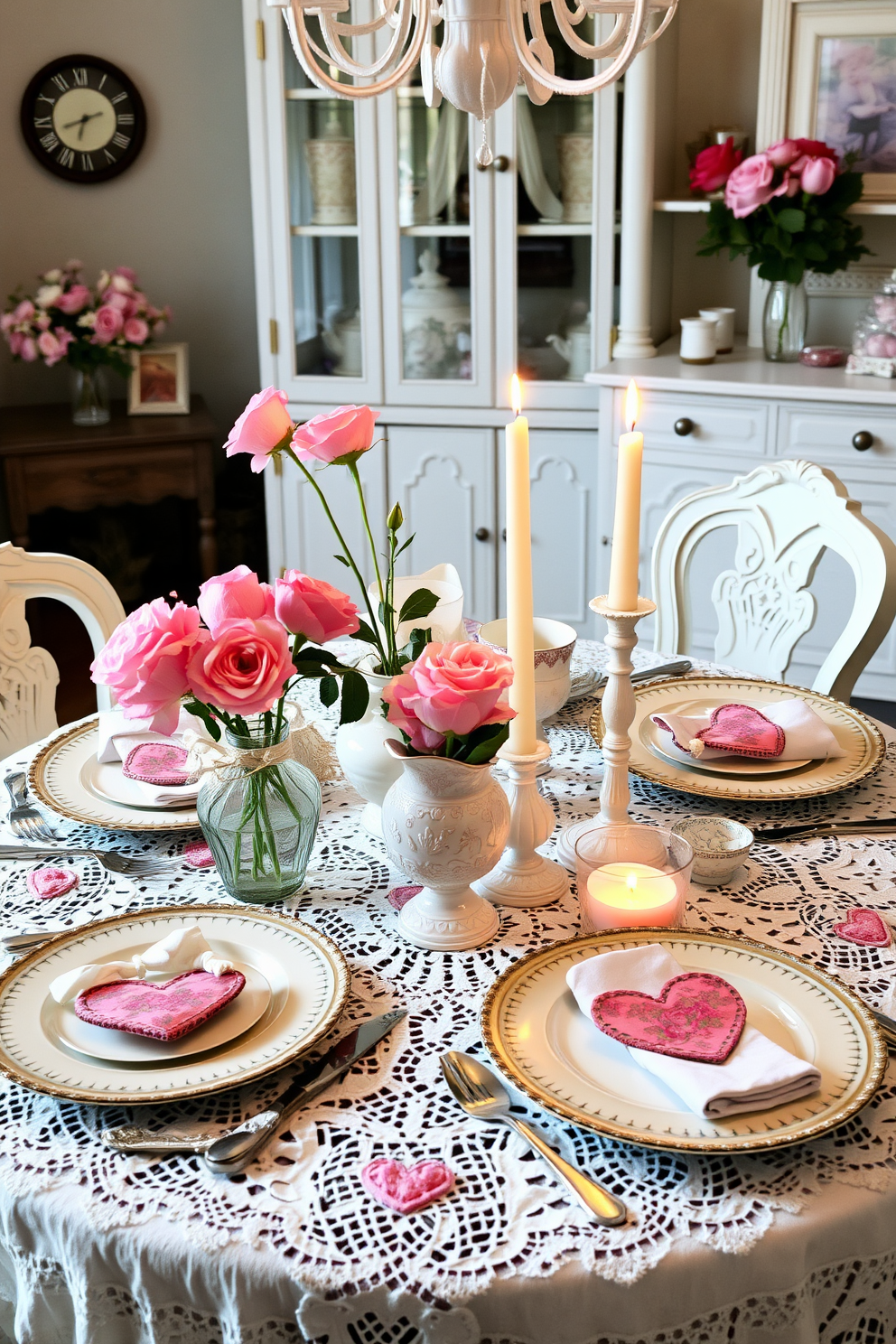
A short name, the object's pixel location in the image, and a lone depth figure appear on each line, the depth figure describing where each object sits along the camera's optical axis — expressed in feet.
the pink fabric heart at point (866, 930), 3.46
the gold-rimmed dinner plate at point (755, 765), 4.27
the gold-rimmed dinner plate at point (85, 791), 4.15
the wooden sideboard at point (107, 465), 9.78
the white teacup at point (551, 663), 4.35
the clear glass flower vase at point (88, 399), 10.27
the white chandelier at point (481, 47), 3.70
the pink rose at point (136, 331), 10.14
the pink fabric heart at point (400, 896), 3.72
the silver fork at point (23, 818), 4.16
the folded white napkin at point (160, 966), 3.18
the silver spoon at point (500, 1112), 2.52
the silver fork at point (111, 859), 3.94
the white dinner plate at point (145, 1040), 2.97
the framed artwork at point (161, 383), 10.68
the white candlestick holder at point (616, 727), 3.59
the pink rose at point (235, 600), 3.22
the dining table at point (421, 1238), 2.42
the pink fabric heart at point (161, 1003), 3.00
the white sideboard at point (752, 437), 8.46
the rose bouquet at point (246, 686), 3.13
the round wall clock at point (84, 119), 10.48
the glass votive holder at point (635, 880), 3.45
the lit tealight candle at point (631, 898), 3.44
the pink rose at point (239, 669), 3.11
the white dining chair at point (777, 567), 5.46
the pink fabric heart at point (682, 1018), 2.87
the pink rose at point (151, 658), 3.12
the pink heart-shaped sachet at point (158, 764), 4.35
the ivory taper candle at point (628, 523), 3.37
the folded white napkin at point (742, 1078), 2.70
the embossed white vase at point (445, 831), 3.28
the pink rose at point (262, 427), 3.43
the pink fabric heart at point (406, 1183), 2.57
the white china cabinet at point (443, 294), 9.21
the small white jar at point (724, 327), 9.36
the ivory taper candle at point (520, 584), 3.45
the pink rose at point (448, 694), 3.05
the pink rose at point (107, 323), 10.03
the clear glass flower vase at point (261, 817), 3.56
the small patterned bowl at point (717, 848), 3.76
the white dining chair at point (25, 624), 5.42
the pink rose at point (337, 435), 3.47
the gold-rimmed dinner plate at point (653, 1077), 2.68
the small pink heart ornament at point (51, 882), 3.80
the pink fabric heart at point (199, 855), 4.00
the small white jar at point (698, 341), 8.98
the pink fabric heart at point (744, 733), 4.39
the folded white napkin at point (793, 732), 4.42
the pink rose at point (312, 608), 3.24
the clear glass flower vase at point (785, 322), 9.14
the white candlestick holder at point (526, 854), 3.71
